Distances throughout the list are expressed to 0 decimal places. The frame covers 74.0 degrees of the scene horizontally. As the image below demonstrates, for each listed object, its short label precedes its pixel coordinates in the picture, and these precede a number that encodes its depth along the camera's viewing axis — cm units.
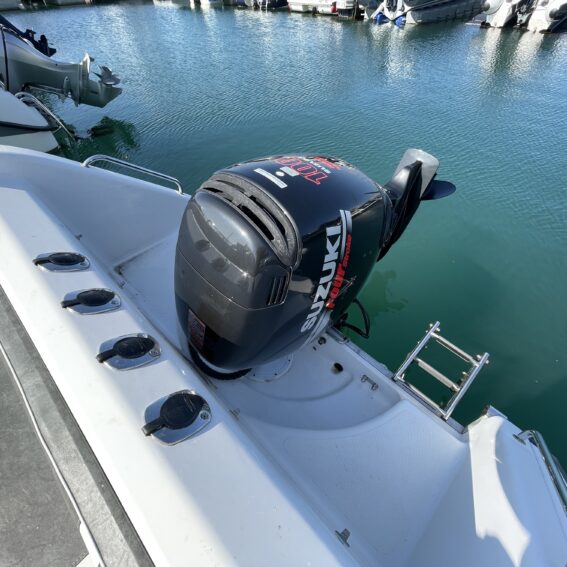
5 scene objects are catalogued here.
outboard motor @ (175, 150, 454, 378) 126
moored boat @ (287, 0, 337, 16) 1900
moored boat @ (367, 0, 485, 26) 1693
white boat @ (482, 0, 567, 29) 1450
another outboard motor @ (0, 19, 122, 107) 607
